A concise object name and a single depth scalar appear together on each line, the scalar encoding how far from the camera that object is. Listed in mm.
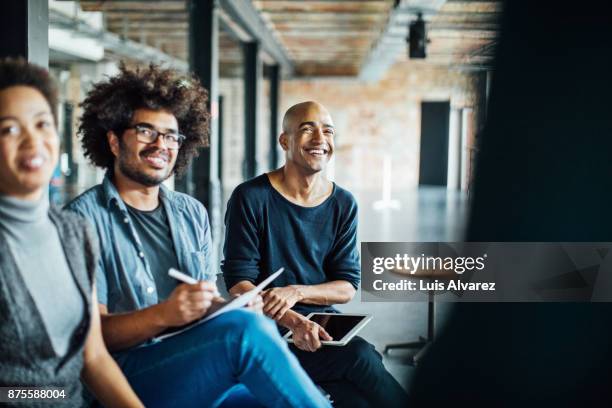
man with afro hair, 1446
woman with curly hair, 1256
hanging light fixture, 7645
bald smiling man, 2109
